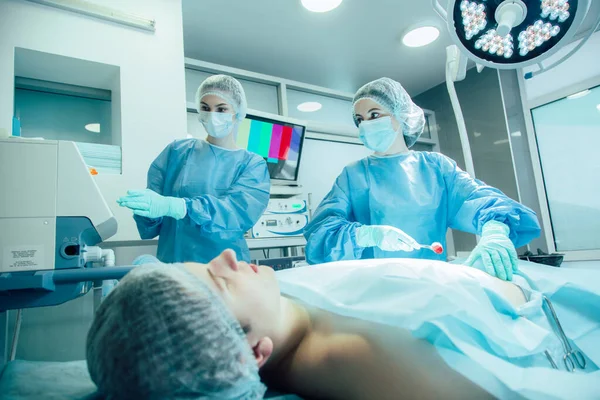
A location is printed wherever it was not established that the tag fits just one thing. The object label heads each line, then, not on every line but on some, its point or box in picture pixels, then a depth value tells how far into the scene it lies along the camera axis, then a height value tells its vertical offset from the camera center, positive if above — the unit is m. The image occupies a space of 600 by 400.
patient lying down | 0.61 -0.19
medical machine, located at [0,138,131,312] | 1.08 +0.09
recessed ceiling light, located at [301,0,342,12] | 2.62 +1.52
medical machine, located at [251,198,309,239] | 2.70 +0.11
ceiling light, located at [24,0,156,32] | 2.00 +1.26
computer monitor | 2.93 +0.72
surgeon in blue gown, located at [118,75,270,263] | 1.57 +0.23
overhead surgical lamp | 1.21 +0.59
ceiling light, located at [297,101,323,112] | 3.63 +1.17
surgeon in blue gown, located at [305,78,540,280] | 1.38 +0.09
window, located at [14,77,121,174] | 2.14 +0.81
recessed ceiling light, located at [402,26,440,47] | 3.07 +1.48
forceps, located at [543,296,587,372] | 0.85 -0.32
